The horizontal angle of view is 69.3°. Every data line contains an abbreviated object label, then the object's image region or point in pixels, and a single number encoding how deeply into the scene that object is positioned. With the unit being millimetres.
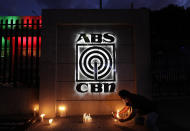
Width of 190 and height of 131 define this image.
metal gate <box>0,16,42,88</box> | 5711
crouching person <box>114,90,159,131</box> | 3575
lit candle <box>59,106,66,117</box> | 5431
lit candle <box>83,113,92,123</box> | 4984
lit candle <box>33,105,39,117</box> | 5379
